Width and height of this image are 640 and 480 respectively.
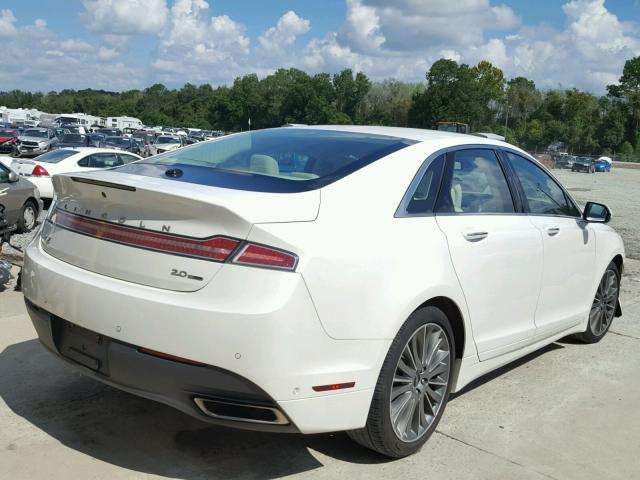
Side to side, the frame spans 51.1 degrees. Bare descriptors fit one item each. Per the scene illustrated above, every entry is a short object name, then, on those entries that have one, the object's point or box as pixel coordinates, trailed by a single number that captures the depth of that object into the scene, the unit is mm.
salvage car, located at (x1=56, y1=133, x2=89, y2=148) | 30797
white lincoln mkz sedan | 2768
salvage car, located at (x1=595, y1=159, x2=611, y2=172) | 64562
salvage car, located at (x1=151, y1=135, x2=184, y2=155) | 35678
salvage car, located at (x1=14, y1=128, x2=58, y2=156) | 34219
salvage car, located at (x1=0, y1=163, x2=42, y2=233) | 10445
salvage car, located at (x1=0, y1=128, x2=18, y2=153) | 34969
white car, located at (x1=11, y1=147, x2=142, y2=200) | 15586
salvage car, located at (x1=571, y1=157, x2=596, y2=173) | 59031
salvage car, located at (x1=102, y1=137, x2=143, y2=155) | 31222
